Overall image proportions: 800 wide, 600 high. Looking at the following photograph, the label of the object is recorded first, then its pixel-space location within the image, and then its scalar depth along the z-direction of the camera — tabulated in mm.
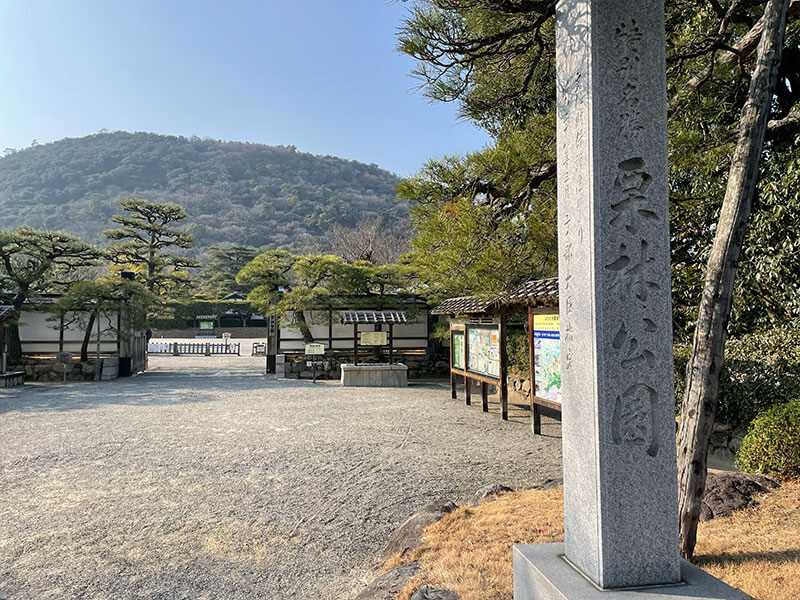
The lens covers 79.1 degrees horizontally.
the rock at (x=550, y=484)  4355
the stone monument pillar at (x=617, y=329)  1954
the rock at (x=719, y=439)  5430
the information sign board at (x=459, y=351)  10469
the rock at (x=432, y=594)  2321
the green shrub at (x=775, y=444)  3906
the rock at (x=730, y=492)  3324
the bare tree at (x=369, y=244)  27953
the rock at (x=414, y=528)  3303
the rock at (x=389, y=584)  2582
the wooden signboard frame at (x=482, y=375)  8586
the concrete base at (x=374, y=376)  13547
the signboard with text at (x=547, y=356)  6793
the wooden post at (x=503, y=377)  8531
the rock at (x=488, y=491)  4137
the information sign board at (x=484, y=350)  8977
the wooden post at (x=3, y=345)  13062
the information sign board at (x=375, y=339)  14578
